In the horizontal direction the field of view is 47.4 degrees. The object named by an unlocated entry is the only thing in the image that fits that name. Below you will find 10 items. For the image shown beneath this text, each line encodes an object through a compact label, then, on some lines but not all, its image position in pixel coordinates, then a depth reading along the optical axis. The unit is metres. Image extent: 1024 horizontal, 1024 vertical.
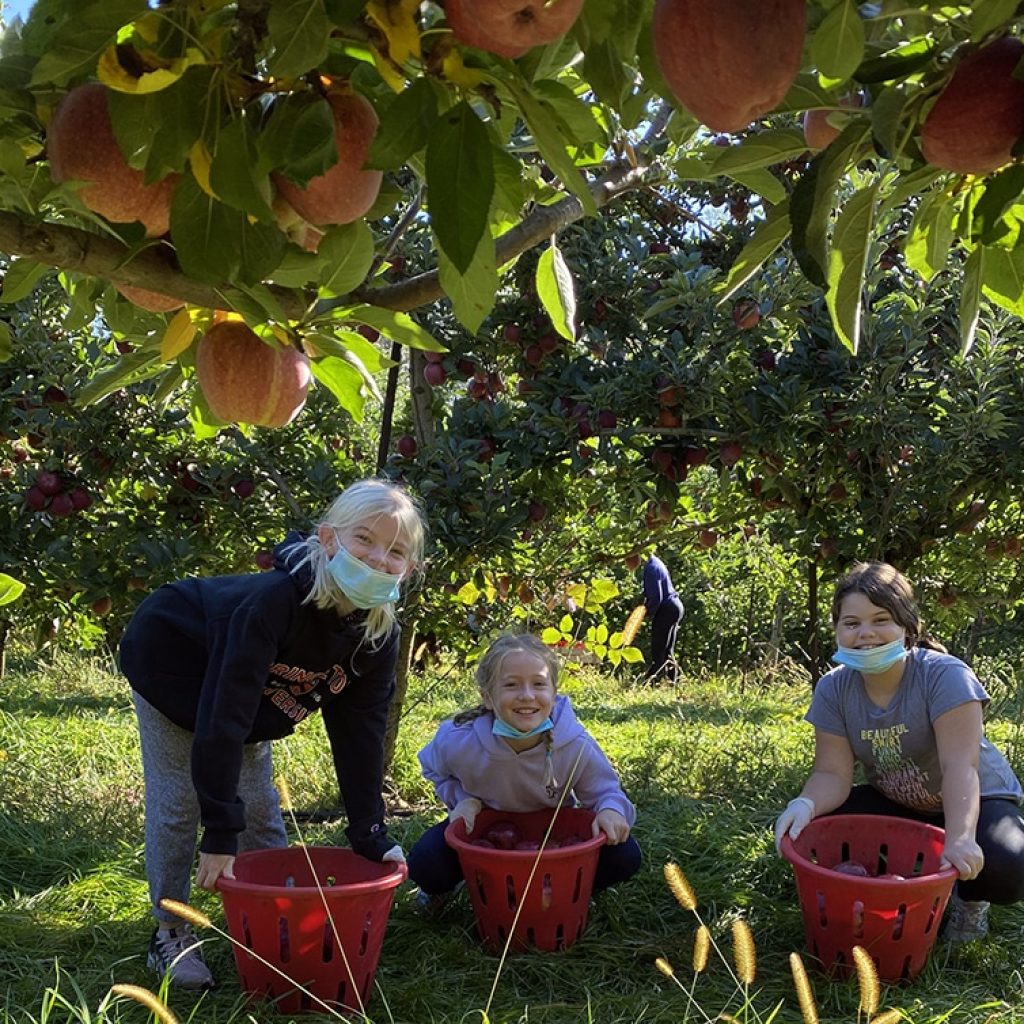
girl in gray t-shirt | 2.41
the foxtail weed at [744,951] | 1.36
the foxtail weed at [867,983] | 1.32
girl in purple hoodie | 2.58
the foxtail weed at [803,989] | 1.24
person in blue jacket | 6.81
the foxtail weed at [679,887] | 1.47
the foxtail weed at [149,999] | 1.18
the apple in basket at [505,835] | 2.63
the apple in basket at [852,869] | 2.41
